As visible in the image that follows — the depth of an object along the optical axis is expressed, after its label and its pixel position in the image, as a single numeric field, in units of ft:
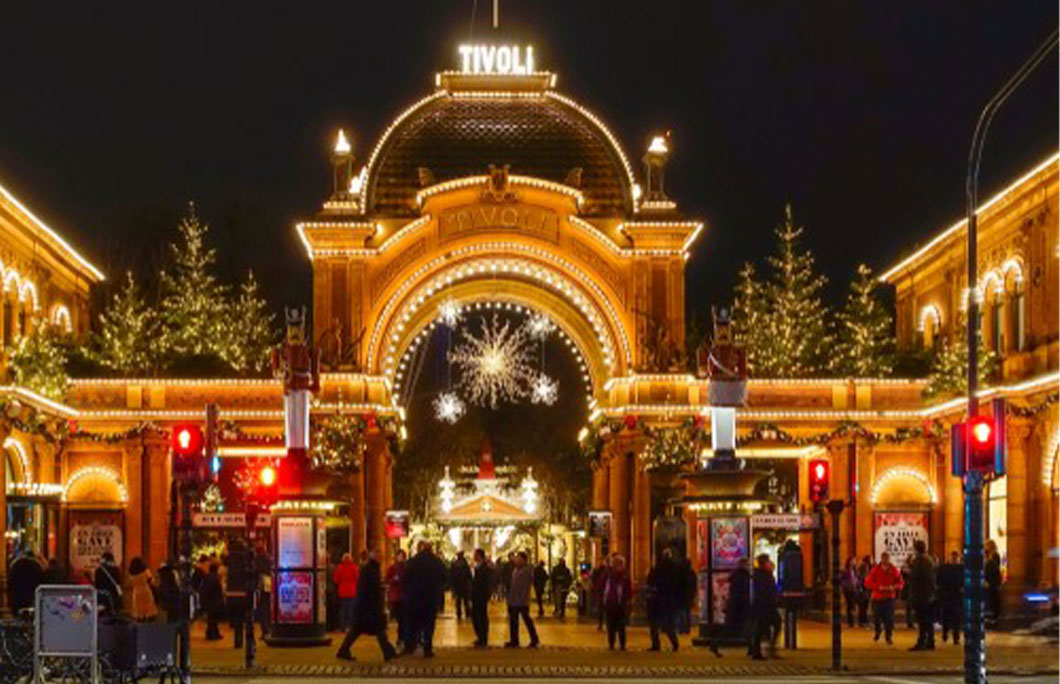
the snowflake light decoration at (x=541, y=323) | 211.20
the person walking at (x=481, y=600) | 129.70
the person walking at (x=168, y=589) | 124.77
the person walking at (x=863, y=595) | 162.61
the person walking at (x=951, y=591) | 129.70
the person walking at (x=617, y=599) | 127.34
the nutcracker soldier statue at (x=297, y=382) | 159.22
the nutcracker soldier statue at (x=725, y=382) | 150.51
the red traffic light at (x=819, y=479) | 119.85
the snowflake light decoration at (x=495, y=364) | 258.98
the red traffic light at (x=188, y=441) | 92.02
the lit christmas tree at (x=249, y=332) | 228.63
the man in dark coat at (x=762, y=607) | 116.78
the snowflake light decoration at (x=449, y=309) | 204.85
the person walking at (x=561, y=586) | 182.09
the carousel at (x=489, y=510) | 215.10
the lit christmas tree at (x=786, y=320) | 238.89
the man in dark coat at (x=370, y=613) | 114.62
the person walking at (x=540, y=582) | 182.60
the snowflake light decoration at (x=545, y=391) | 265.71
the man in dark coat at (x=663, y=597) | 125.18
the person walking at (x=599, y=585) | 140.27
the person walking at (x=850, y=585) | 161.79
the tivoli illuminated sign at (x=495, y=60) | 202.59
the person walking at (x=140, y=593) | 101.50
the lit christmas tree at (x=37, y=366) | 167.32
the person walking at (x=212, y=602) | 140.97
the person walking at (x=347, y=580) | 143.33
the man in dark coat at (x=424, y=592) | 117.63
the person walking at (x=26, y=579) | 110.01
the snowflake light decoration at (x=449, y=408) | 293.84
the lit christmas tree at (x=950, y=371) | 180.45
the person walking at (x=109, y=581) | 96.88
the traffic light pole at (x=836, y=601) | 108.17
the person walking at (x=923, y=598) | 125.39
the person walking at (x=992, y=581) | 147.23
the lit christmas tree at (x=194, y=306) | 223.51
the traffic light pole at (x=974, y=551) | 85.56
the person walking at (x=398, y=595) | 121.60
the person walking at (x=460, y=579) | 156.54
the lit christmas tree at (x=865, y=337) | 196.95
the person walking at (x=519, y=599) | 128.36
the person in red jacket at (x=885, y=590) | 134.00
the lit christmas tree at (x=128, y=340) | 196.03
